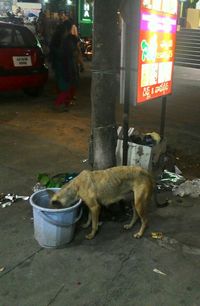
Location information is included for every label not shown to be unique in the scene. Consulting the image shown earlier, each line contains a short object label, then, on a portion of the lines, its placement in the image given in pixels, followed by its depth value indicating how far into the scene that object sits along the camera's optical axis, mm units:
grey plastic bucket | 3559
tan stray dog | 3775
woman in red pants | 8930
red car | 9164
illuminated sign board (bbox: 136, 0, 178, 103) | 3928
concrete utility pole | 3830
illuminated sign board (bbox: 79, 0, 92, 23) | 19766
